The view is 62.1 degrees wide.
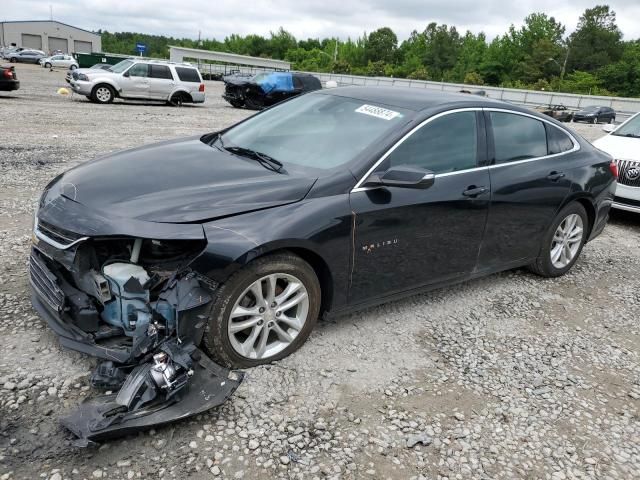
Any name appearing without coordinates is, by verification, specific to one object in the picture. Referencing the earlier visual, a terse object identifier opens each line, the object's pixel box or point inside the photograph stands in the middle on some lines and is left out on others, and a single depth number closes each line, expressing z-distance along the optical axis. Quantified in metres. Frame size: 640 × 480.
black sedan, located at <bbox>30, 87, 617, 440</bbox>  2.84
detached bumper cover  2.46
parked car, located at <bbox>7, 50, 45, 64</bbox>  56.34
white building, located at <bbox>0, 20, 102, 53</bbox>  92.50
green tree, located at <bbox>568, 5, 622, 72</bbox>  72.56
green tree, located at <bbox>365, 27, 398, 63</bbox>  96.56
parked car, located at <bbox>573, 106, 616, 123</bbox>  31.80
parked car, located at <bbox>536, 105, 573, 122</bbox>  30.12
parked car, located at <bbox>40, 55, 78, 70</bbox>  49.87
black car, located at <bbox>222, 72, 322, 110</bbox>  21.92
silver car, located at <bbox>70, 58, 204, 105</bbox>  18.56
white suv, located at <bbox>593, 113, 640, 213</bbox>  7.16
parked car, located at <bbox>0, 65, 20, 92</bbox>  17.03
